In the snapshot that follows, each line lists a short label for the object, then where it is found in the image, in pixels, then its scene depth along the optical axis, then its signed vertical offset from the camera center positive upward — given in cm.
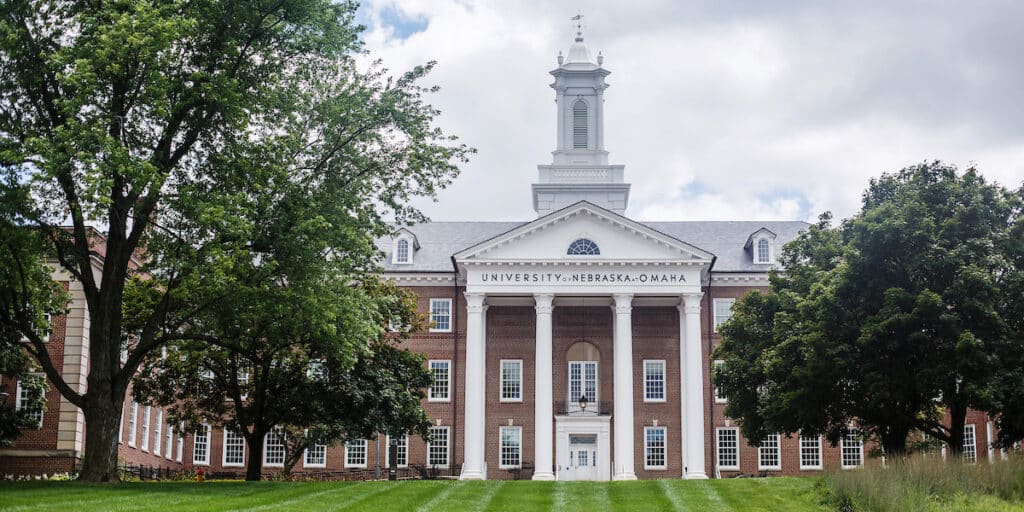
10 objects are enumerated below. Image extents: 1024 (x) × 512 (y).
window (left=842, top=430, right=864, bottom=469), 5933 -95
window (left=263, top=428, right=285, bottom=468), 5966 -98
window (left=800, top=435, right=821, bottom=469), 5909 -92
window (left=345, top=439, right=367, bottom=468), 5962 -113
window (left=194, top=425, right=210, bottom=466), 6003 -89
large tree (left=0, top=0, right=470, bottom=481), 2794 +726
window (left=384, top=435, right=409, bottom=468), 5928 -105
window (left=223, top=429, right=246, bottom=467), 6050 -99
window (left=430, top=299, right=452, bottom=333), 6106 +566
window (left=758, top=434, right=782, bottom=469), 5894 -101
